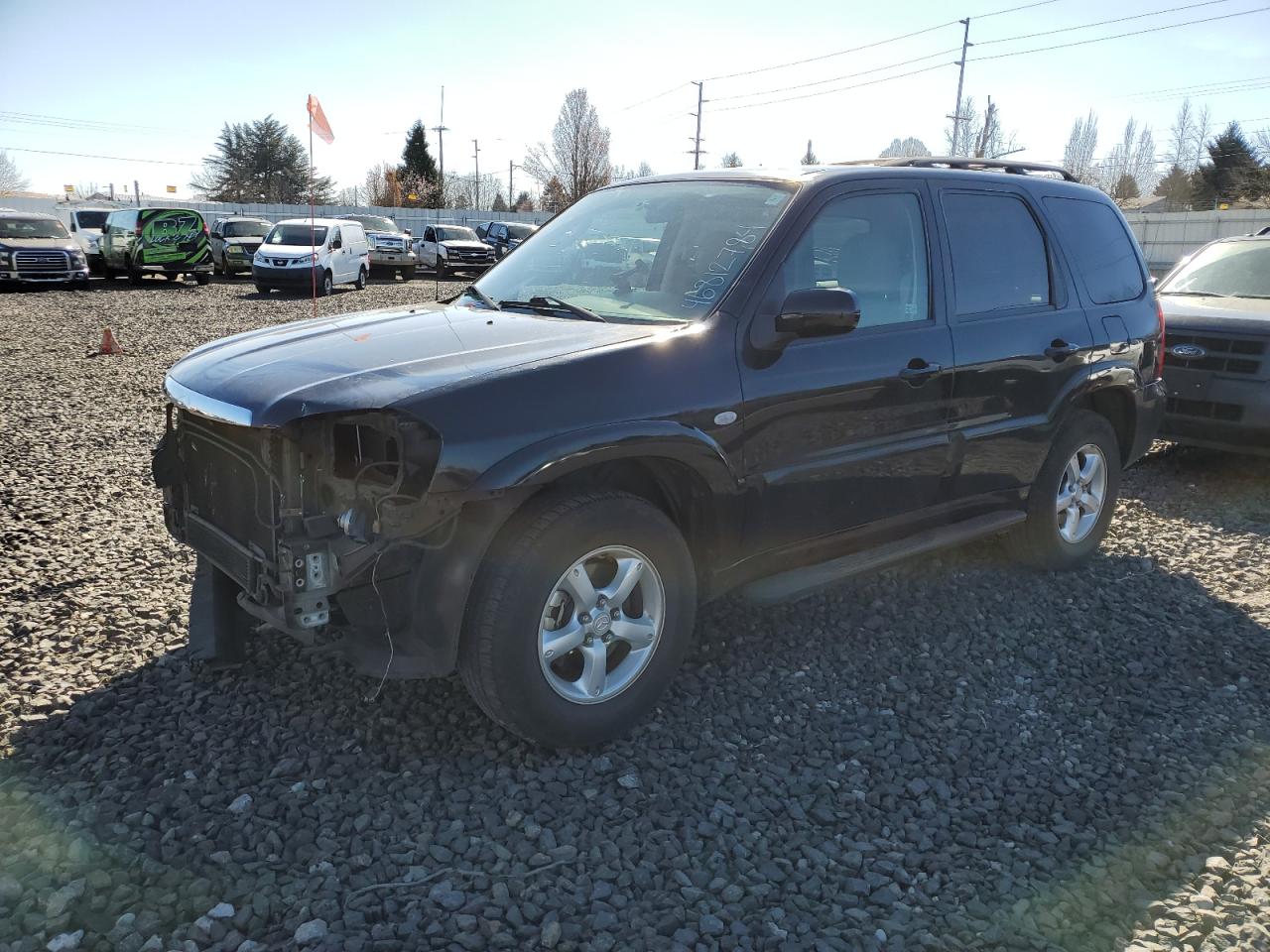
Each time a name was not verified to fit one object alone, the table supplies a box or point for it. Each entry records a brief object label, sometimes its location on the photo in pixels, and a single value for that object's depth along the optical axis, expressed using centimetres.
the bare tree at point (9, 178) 10738
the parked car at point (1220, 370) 699
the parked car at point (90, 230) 2544
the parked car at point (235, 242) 2712
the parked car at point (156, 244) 2364
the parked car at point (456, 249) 3020
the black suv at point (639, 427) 296
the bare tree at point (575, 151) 5888
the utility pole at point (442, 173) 7206
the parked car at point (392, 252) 2842
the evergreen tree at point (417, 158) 7431
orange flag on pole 1520
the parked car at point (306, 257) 2200
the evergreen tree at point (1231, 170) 5525
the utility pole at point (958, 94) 6228
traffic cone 1251
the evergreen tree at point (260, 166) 7431
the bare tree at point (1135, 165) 9379
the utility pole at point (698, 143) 6998
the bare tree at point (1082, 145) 9875
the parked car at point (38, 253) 2119
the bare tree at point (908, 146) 7264
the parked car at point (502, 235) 3278
